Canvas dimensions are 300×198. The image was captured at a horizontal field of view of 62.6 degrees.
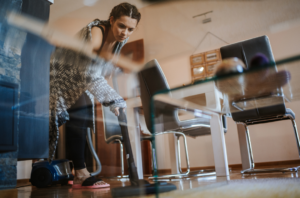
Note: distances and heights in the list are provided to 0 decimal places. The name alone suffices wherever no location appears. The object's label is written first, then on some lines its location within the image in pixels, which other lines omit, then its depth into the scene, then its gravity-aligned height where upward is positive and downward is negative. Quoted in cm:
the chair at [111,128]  233 +24
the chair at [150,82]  146 +40
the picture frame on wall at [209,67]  323 +101
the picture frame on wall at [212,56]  321 +115
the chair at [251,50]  142 +55
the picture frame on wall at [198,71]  327 +98
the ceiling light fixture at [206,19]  322 +162
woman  188 +68
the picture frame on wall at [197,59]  330 +115
